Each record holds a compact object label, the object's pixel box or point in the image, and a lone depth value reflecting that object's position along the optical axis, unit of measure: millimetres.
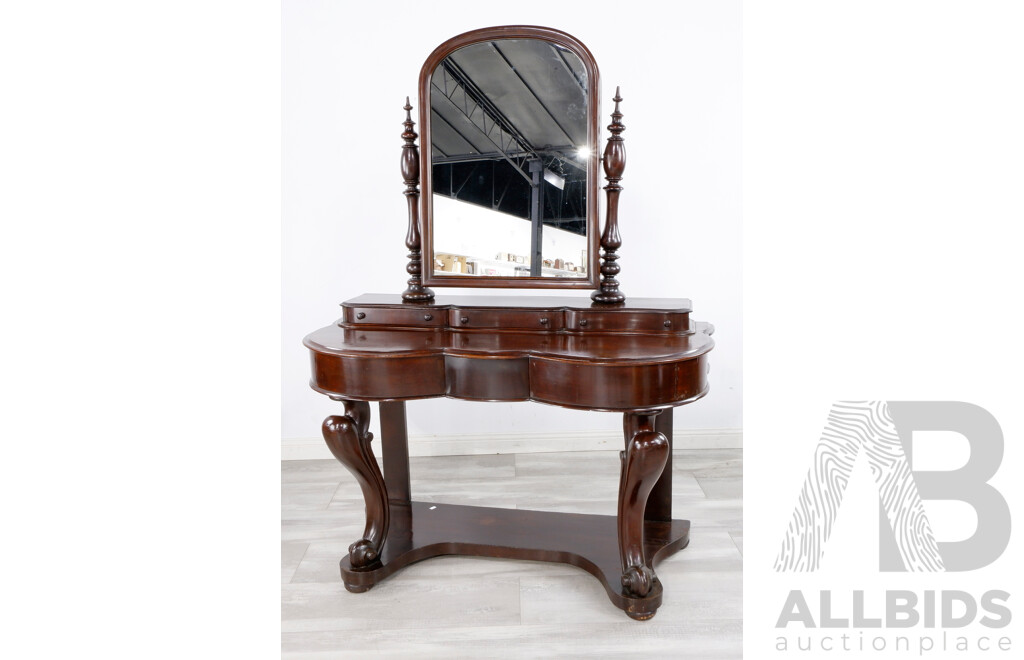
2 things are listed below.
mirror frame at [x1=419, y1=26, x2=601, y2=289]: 2137
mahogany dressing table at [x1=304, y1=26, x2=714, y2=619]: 1941
